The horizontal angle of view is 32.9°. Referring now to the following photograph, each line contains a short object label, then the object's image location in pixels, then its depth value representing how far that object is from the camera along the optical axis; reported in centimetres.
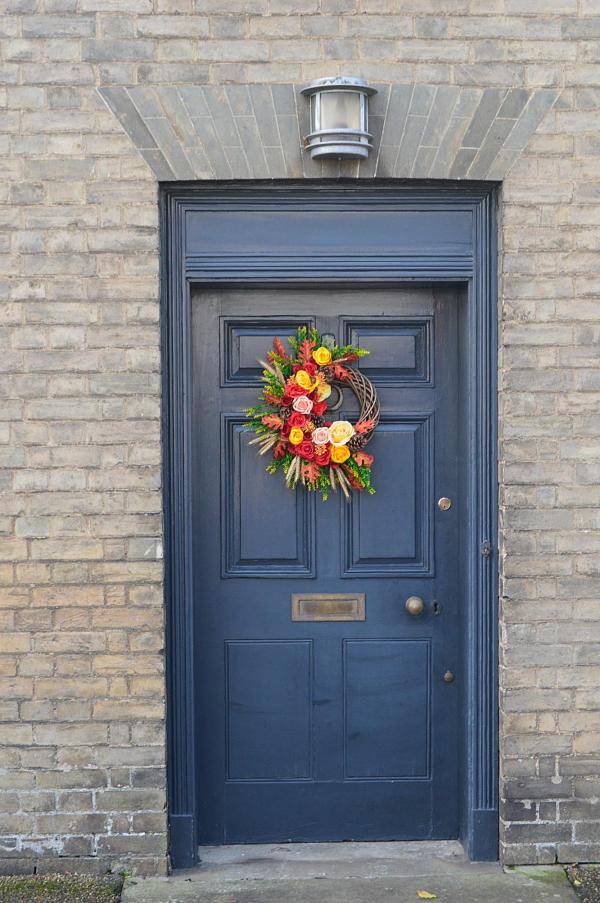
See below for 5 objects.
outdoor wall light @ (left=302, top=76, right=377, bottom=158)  402
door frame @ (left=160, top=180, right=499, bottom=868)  426
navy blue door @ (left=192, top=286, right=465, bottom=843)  443
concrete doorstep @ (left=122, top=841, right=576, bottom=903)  407
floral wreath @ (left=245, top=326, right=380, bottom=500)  430
